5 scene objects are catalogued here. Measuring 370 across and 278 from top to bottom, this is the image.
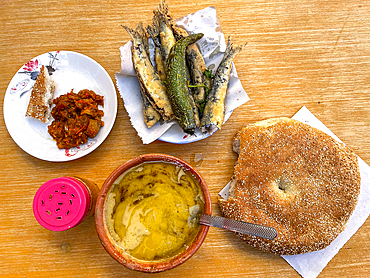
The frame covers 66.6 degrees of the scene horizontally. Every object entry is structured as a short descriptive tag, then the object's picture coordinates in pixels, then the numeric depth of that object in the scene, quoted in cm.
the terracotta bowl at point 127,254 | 31
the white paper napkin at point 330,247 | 40
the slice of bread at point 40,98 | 38
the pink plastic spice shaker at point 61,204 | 34
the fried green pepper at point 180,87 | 36
